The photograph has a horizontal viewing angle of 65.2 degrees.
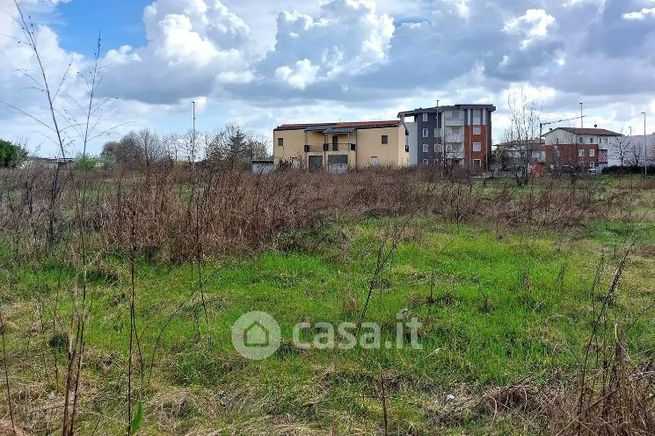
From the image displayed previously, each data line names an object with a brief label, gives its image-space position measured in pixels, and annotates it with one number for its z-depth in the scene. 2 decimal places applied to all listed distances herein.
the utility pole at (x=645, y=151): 50.04
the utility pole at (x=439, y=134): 56.09
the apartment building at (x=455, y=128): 61.03
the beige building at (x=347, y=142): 53.69
